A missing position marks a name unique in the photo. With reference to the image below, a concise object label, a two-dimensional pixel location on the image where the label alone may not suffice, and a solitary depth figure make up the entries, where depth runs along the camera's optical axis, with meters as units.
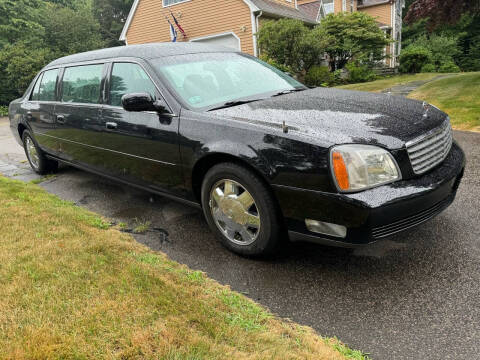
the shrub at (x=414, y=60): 22.34
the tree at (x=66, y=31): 27.27
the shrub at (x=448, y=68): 28.02
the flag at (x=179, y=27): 19.06
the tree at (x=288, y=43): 14.99
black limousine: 2.49
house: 17.25
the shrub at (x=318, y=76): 16.53
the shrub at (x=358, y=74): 19.98
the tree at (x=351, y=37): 20.72
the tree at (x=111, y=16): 39.38
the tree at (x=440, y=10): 9.45
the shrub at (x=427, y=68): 23.12
